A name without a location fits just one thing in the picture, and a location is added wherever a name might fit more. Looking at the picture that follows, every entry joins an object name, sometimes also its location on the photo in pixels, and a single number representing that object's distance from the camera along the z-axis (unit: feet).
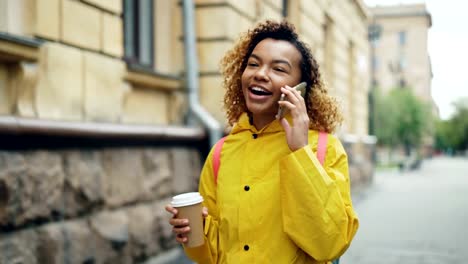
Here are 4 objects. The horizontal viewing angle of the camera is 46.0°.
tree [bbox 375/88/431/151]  143.23
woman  5.94
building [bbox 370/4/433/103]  208.33
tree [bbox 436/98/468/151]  267.39
